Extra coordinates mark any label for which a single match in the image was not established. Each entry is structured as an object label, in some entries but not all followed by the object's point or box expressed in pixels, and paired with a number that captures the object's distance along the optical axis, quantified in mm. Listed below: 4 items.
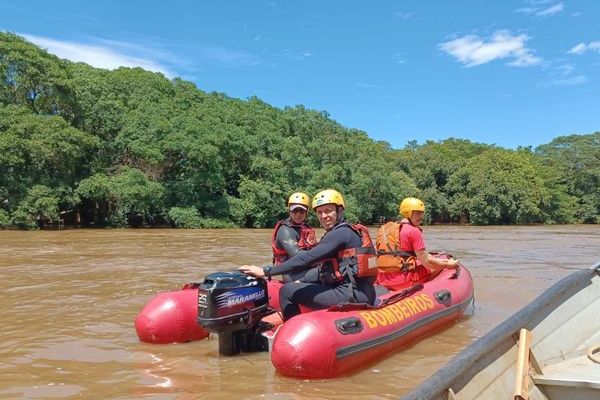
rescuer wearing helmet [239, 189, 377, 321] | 4508
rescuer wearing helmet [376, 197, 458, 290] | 6129
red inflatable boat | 4137
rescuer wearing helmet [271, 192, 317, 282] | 5359
